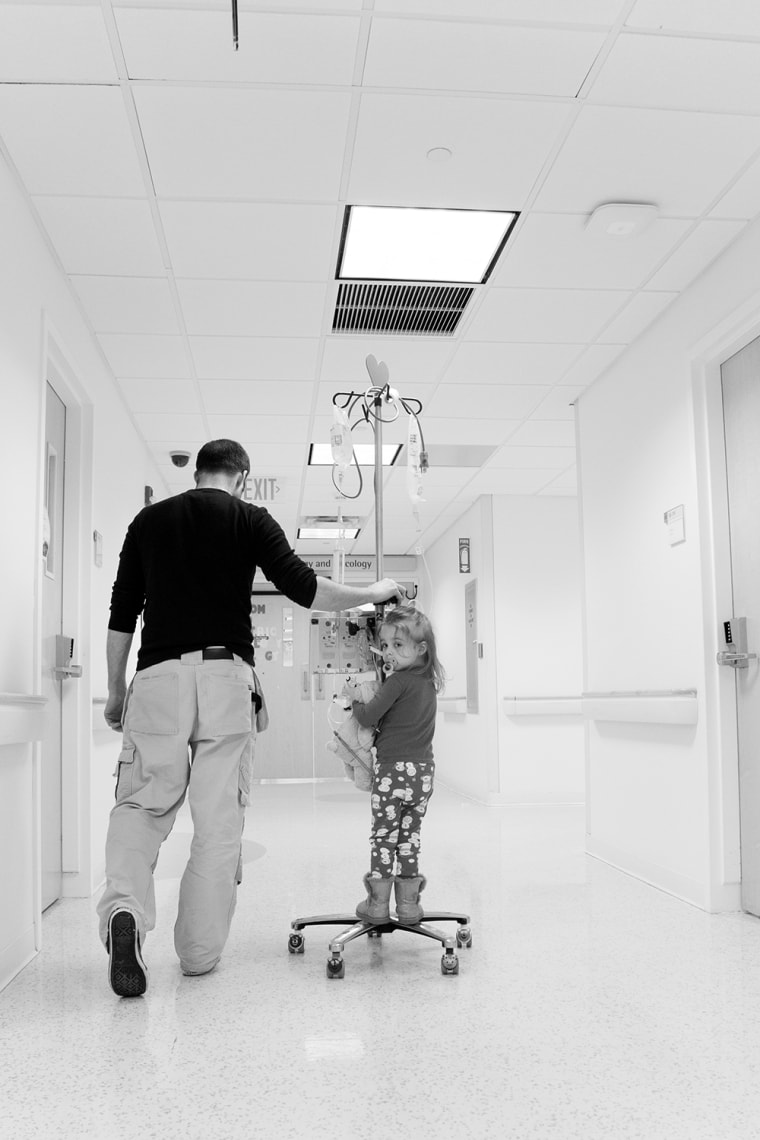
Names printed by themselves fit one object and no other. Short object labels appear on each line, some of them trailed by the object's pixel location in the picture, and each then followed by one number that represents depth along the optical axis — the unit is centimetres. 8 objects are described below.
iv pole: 312
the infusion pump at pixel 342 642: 315
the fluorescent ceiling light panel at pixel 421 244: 352
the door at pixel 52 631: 388
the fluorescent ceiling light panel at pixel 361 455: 672
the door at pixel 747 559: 366
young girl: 306
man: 273
